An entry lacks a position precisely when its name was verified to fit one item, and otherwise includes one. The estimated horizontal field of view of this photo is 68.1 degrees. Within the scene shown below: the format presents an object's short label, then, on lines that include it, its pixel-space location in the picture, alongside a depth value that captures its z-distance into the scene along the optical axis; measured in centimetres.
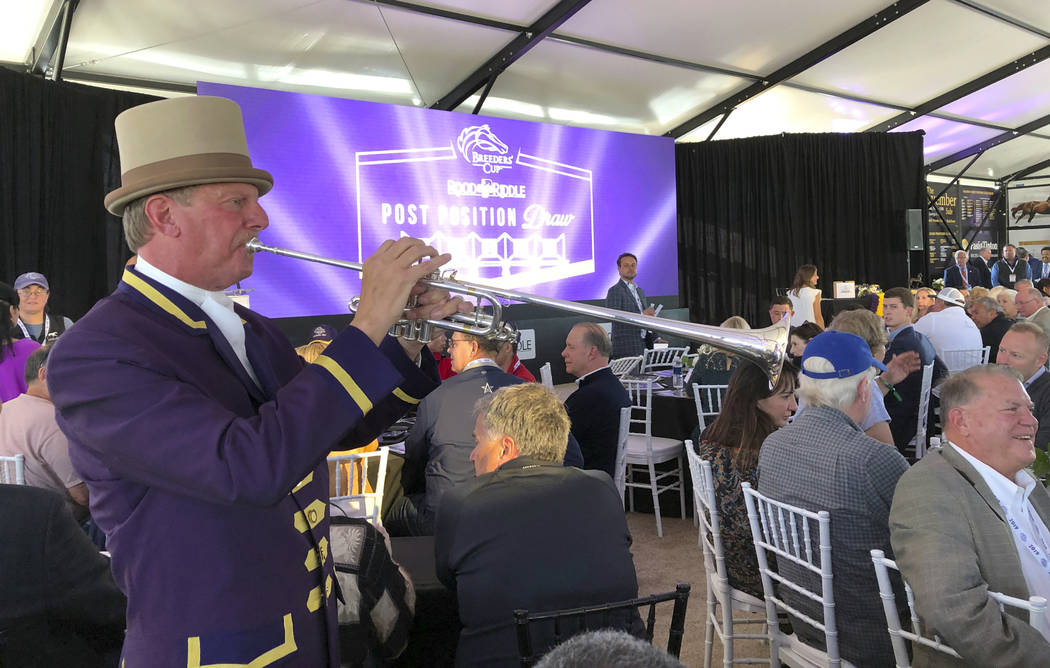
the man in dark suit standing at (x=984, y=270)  1430
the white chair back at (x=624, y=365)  620
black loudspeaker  1225
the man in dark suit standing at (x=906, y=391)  457
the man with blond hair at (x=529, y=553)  180
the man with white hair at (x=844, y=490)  212
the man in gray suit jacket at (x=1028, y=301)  660
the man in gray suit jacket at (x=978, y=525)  163
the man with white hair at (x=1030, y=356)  346
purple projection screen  679
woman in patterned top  266
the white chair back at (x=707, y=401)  445
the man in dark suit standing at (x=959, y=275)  1348
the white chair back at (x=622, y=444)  399
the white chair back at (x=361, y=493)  299
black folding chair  147
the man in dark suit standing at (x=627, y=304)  763
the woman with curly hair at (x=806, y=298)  803
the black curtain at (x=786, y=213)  1193
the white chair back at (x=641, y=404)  471
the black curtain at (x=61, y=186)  603
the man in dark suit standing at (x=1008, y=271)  1452
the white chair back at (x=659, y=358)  700
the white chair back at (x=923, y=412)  467
